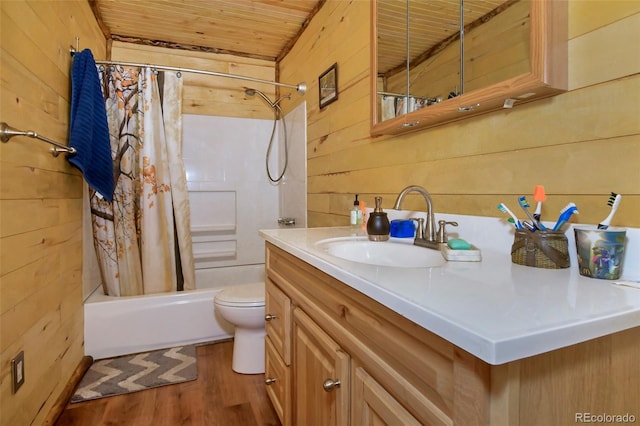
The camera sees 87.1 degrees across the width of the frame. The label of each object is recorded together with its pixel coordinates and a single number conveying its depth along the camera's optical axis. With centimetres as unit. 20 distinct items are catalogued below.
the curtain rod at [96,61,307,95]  214
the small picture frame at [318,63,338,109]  195
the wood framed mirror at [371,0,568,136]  81
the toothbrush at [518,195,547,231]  80
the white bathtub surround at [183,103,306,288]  285
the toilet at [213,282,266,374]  180
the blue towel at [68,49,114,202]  161
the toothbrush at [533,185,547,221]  80
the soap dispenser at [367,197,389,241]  121
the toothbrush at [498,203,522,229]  84
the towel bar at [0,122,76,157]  111
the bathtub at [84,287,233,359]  200
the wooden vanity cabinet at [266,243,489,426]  49
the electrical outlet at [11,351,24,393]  119
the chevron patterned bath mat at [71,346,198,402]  172
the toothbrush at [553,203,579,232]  75
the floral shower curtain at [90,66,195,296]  216
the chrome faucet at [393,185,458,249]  107
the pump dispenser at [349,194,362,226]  159
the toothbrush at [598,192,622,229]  68
